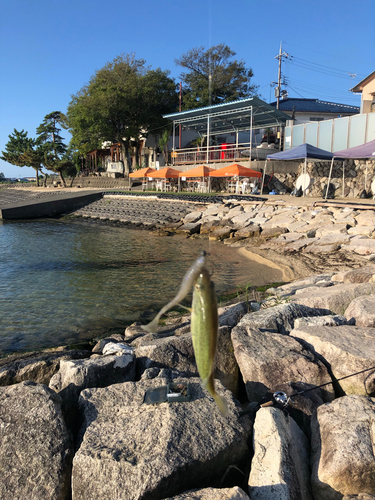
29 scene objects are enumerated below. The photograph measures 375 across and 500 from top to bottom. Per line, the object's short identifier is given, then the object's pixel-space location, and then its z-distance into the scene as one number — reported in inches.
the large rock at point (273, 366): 138.3
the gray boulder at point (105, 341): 222.5
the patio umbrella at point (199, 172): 1043.3
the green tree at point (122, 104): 1494.8
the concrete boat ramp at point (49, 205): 1177.4
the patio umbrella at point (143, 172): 1251.1
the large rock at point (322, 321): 176.4
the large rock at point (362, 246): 467.9
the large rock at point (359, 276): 281.0
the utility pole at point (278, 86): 1724.9
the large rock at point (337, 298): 220.1
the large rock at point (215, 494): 80.9
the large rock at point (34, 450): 92.2
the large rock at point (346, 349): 134.6
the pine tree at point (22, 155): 1907.0
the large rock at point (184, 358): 151.6
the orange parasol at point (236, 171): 943.7
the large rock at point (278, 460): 89.0
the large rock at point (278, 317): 180.3
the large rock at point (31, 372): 163.5
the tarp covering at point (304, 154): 808.3
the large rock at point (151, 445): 88.0
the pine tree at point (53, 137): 2260.6
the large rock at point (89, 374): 129.3
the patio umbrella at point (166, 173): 1149.7
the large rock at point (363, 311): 176.9
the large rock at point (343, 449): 94.0
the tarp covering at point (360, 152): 731.4
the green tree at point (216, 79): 1658.5
